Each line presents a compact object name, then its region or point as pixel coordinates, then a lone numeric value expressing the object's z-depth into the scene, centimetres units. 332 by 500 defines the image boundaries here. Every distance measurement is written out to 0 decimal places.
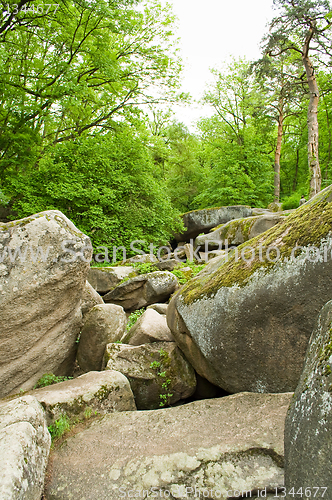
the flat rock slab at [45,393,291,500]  204
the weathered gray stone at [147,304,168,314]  588
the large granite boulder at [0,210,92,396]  360
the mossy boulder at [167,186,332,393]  249
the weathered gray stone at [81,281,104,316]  520
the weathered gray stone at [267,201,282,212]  1753
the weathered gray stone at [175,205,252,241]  1714
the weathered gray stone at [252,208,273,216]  1597
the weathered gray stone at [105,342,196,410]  371
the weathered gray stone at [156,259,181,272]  934
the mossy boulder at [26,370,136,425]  290
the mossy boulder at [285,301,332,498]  144
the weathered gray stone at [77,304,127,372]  441
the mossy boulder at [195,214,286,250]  957
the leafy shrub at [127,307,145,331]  607
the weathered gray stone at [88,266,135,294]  790
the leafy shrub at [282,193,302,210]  1661
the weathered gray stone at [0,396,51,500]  181
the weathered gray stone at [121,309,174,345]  424
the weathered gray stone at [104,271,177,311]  688
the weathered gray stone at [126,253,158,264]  995
